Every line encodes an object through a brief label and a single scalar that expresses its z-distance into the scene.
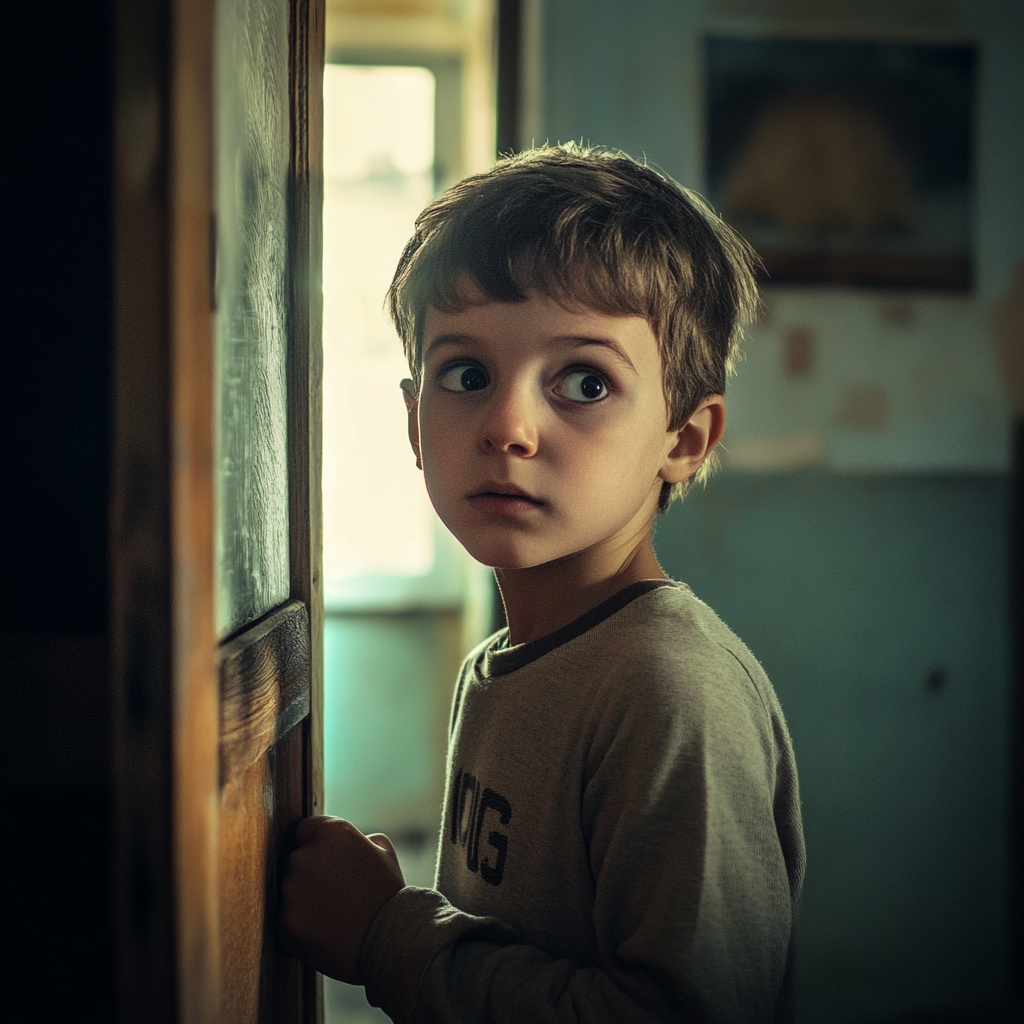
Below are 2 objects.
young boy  0.52
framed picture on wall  1.79
